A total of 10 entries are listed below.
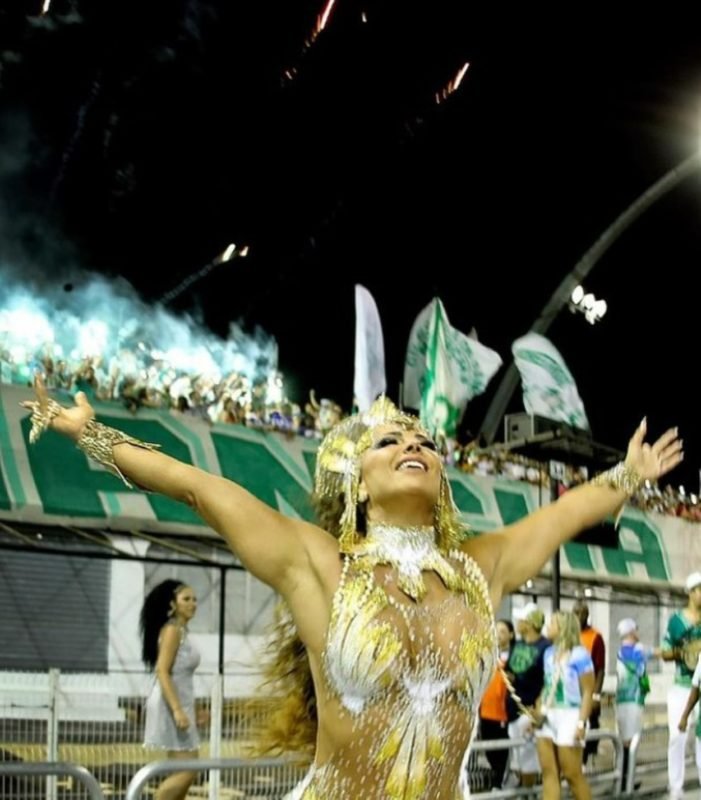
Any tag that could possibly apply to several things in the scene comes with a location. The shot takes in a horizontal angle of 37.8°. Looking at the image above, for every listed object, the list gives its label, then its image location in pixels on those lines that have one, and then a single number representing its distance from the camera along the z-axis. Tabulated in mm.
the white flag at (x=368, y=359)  10359
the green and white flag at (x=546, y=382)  9352
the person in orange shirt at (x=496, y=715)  8848
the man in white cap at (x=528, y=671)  8625
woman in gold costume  2678
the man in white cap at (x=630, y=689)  9805
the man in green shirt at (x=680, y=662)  8164
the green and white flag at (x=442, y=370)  11828
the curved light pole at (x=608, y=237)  13086
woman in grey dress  6461
